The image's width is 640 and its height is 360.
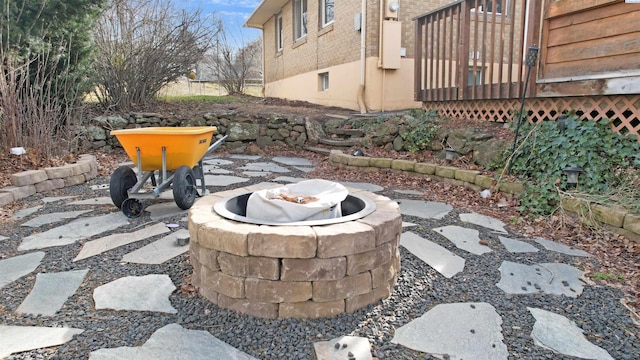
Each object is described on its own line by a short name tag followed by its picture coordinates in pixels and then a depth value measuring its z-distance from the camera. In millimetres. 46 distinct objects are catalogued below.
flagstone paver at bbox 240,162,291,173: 5382
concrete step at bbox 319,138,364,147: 6103
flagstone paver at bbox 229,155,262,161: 6270
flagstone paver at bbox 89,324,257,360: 1640
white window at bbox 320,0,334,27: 9789
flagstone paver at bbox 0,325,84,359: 1677
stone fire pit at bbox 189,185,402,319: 1862
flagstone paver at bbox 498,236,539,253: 2754
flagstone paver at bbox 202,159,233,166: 5734
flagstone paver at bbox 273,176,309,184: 4629
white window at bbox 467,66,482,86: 7787
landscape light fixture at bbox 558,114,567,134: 3830
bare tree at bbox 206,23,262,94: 12805
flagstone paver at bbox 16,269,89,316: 1991
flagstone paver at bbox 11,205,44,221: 3410
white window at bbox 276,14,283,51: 13604
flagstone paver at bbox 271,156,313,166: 5850
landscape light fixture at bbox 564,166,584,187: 3369
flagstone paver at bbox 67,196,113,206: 3777
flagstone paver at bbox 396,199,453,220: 3475
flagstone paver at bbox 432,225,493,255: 2763
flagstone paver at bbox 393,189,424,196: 4234
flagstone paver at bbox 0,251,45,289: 2314
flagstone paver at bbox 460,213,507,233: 3186
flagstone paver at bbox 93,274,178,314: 2006
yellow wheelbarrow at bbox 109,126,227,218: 3180
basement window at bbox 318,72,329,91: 10117
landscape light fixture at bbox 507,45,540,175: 3785
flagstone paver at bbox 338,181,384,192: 4395
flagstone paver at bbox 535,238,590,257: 2721
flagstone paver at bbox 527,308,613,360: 1711
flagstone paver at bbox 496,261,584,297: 2227
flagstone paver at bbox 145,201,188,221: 3327
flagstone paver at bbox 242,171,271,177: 5008
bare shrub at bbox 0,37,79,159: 4316
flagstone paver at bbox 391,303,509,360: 1720
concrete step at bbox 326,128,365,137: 6300
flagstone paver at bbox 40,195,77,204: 3875
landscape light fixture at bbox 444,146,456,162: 4676
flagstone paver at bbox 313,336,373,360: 1672
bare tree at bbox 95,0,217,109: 6953
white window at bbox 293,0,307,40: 11492
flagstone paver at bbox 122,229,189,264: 2508
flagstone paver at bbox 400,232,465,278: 2461
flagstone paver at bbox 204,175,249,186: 4527
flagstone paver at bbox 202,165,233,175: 5117
